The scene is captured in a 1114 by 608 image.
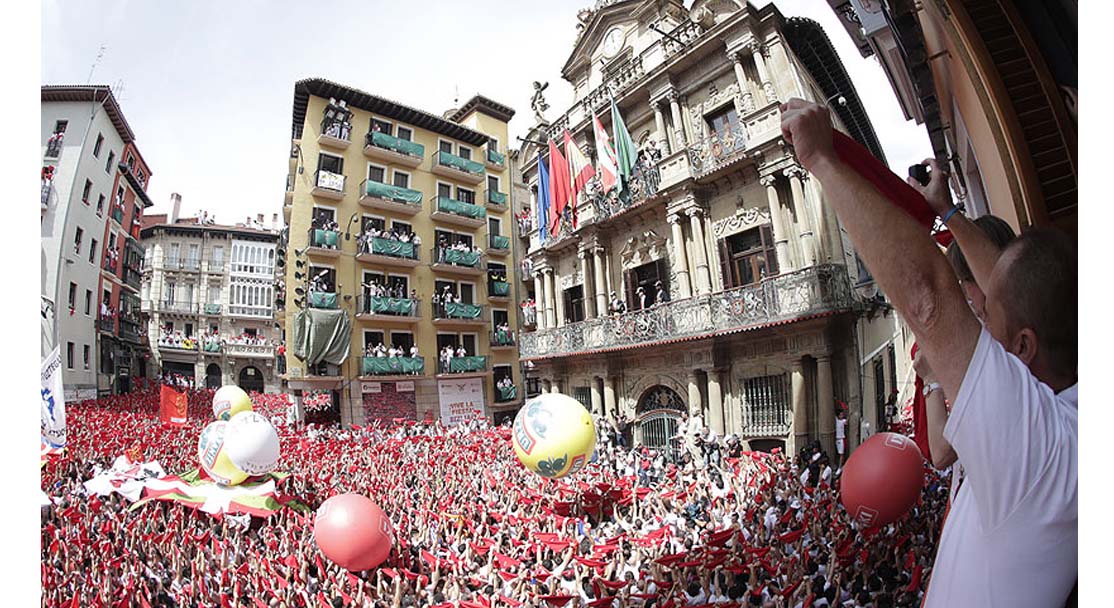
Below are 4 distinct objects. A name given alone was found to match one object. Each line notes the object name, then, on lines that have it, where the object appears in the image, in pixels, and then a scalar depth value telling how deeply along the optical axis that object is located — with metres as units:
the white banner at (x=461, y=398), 13.33
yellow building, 13.20
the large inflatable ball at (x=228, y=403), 9.11
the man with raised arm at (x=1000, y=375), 0.85
